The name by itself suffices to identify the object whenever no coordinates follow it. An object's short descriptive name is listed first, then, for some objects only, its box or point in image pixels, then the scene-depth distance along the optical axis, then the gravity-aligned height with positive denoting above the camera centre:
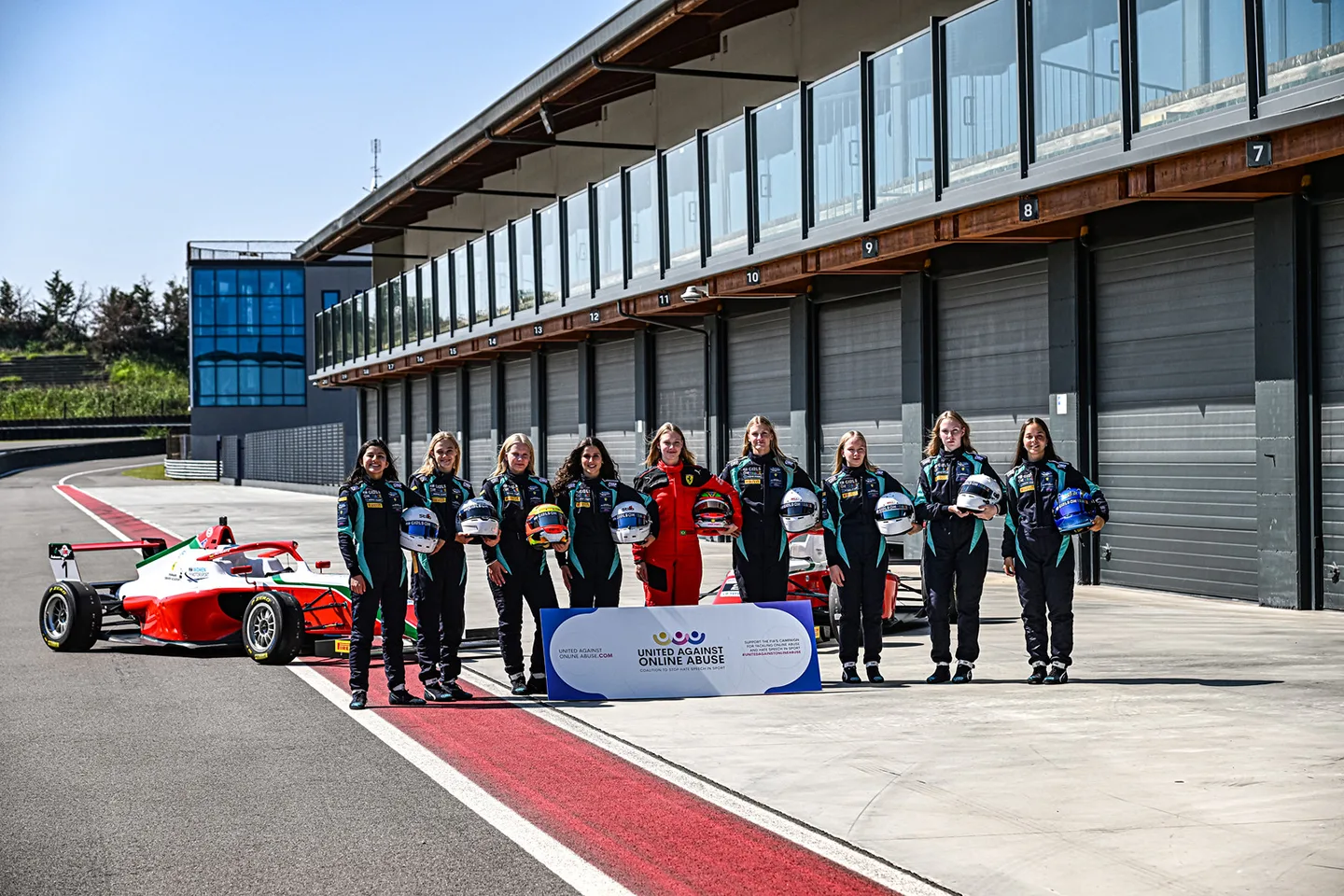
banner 10.33 -1.31
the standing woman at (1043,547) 10.33 -0.62
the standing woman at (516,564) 10.51 -0.70
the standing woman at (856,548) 10.72 -0.63
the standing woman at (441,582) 10.48 -0.82
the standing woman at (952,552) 10.56 -0.66
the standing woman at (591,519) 10.62 -0.39
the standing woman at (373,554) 10.15 -0.60
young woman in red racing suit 10.77 -0.42
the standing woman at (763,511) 10.84 -0.36
